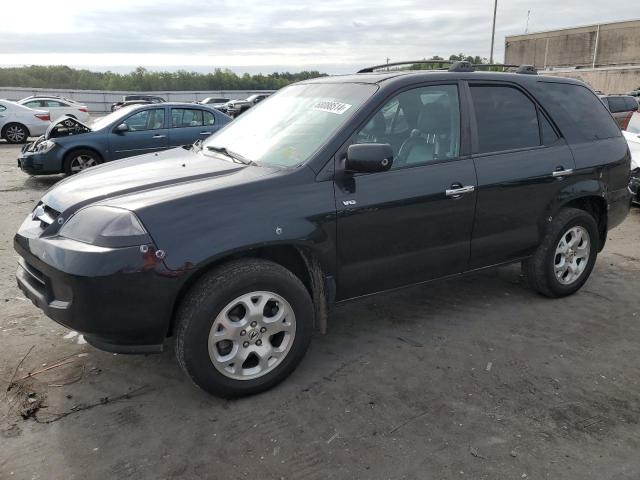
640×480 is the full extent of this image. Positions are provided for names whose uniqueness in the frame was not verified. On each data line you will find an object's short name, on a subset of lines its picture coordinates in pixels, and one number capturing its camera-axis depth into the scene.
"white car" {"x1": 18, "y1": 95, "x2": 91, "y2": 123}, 20.84
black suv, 2.80
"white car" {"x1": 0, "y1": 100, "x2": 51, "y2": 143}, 17.03
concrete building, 58.41
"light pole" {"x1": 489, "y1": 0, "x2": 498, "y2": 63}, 34.31
